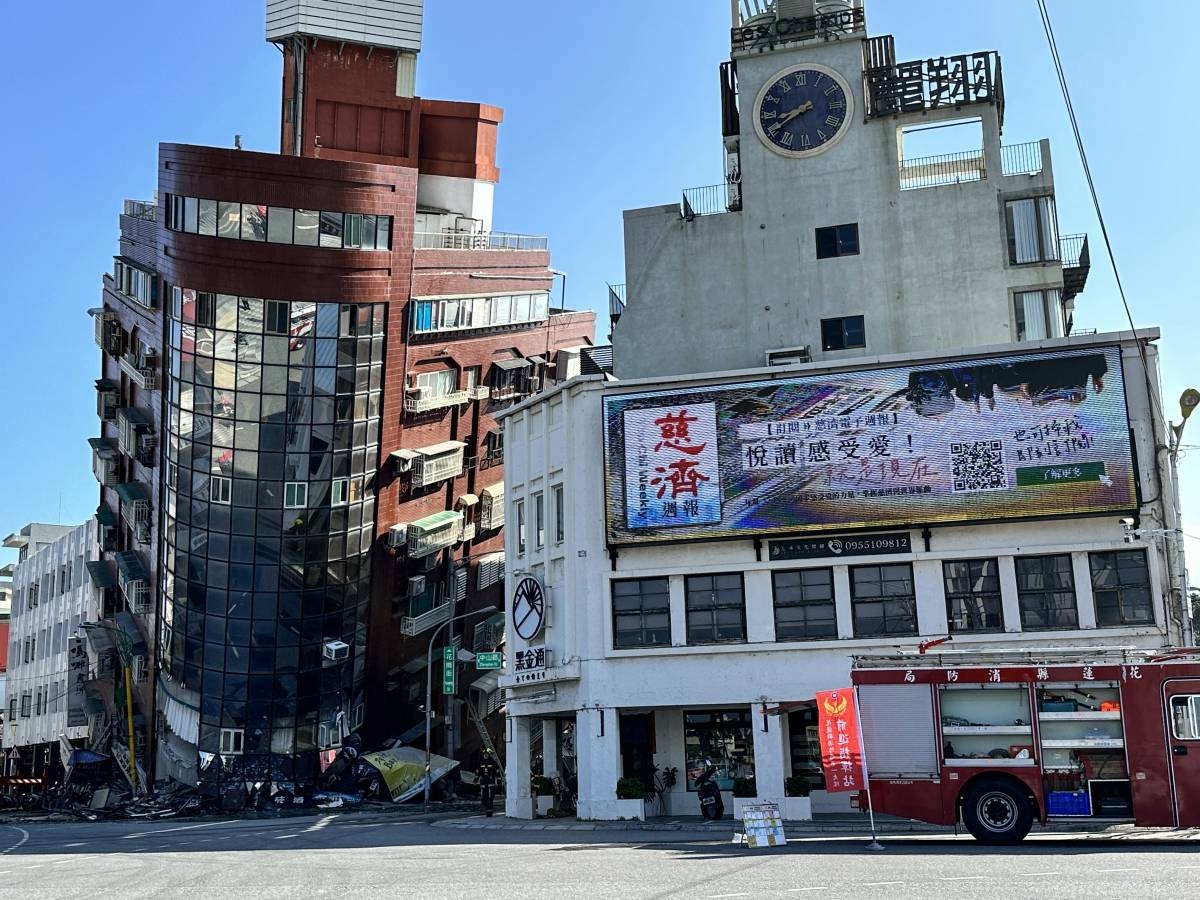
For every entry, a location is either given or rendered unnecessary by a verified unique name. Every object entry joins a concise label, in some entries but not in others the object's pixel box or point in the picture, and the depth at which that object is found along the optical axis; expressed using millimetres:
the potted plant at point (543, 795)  41312
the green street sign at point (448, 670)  61281
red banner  25594
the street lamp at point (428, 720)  54138
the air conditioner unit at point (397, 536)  64062
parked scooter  36469
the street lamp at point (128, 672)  65250
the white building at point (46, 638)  87312
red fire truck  23797
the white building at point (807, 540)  36406
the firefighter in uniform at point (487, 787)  45594
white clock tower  44062
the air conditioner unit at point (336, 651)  62719
